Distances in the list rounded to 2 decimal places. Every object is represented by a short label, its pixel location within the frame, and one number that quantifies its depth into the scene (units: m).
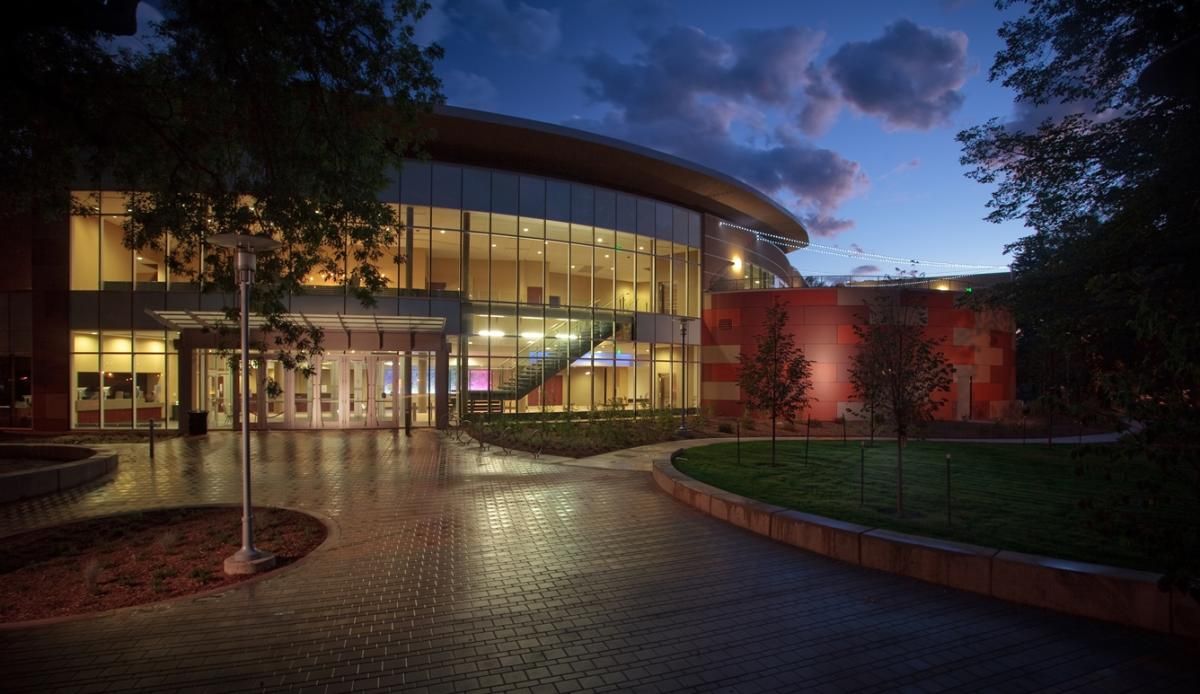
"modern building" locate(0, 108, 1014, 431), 24.14
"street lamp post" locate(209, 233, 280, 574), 7.31
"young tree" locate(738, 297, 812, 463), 13.70
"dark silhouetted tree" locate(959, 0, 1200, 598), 4.46
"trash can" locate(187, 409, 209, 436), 22.27
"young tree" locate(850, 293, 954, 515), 9.50
